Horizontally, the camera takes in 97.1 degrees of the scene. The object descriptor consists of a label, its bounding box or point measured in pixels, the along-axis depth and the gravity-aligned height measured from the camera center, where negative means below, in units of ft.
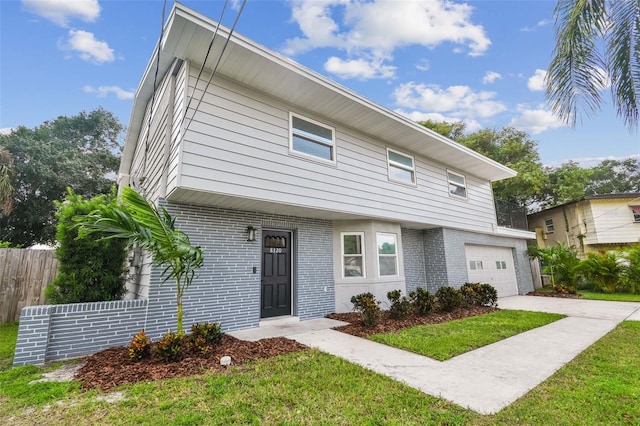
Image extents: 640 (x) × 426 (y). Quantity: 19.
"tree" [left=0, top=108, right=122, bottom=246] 42.14 +15.04
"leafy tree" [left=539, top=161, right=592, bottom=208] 64.28 +18.40
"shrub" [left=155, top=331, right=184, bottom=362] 12.88 -3.46
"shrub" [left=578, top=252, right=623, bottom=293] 38.75 -1.11
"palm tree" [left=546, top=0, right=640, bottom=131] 12.84 +9.64
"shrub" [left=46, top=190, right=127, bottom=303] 15.92 +0.54
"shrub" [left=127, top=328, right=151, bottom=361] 12.96 -3.46
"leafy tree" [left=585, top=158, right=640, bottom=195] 87.45 +26.24
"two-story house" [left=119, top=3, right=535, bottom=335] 16.88 +6.26
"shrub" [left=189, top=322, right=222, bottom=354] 13.82 -3.29
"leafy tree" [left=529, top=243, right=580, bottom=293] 40.55 -0.48
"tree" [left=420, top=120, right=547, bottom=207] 61.57 +26.35
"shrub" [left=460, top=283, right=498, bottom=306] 27.96 -2.98
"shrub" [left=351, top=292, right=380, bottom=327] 19.61 -3.03
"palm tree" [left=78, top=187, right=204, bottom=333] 12.74 +2.06
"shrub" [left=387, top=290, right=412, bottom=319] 22.18 -3.13
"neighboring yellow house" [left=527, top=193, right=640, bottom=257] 53.52 +7.48
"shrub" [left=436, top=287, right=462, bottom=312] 25.48 -2.99
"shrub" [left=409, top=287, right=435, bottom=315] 23.80 -2.95
